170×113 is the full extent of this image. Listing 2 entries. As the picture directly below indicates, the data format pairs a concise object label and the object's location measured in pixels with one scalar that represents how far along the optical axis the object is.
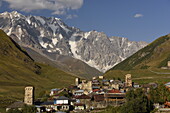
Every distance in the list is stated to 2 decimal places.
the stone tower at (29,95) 124.59
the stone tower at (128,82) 159.95
